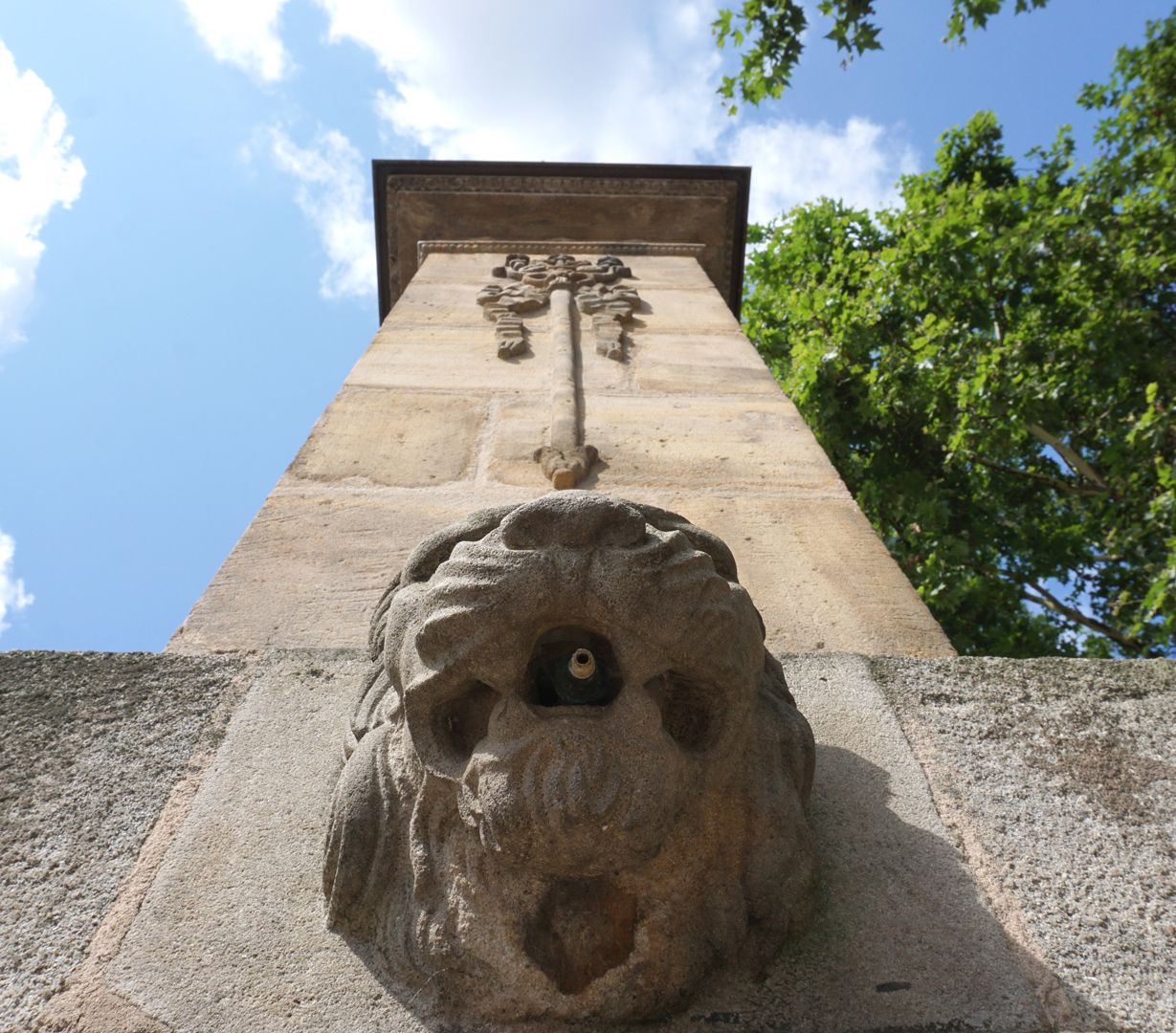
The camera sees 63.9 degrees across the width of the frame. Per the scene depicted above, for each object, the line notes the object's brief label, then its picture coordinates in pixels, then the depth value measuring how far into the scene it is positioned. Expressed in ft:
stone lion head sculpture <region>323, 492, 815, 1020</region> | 3.63
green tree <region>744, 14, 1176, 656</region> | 20.54
